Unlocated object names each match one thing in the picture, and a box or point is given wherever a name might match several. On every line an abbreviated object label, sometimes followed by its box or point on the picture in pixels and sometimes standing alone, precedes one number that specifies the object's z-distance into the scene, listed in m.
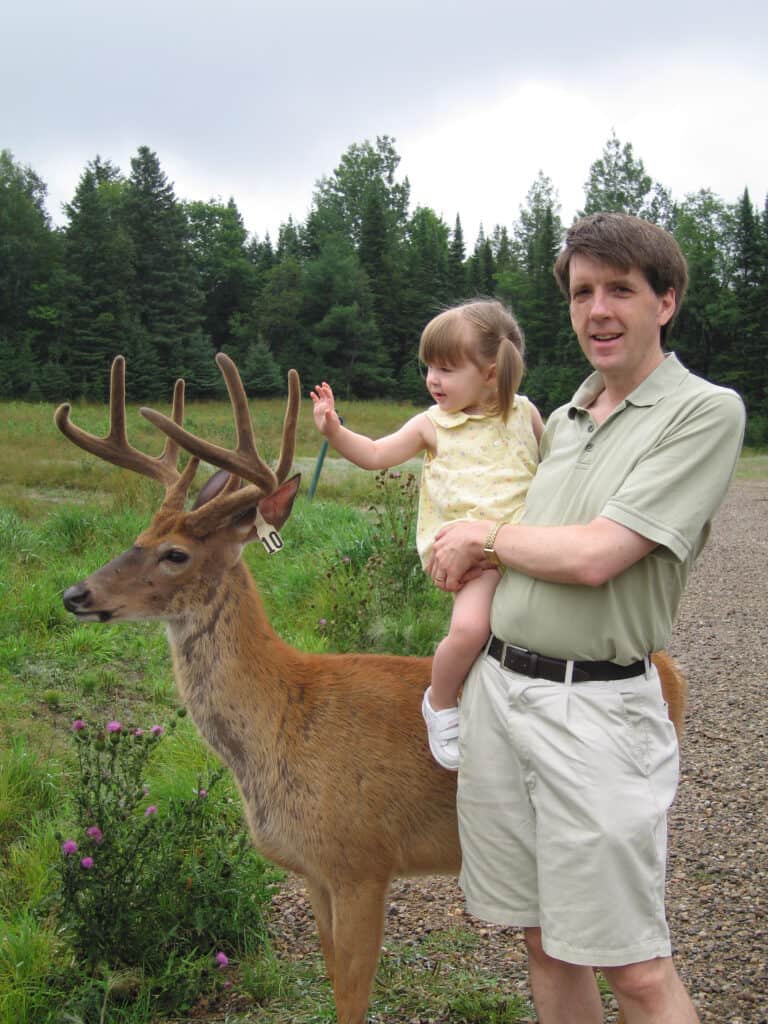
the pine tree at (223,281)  70.44
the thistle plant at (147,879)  3.21
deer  3.00
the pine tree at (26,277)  54.09
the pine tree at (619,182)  56.09
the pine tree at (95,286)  52.34
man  2.14
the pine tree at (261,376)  47.84
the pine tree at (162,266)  54.66
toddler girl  2.85
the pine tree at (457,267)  67.00
